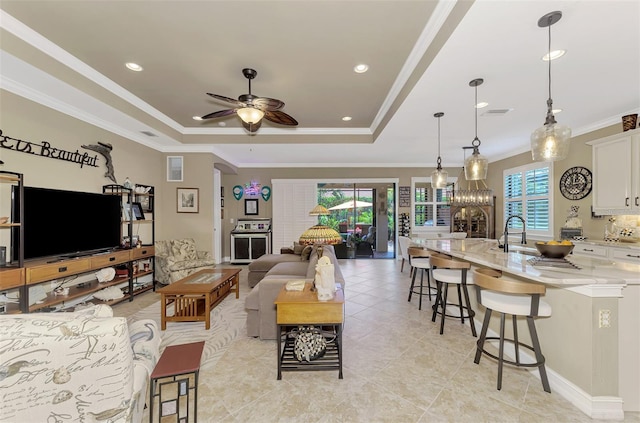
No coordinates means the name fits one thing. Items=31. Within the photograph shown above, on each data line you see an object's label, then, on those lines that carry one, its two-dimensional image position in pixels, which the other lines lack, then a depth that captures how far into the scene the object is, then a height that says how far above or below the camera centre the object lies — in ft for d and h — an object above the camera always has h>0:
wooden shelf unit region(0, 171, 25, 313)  8.22 -1.85
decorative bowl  7.03 -1.07
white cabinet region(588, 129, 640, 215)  11.59 +1.80
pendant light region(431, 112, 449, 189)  13.08 +1.68
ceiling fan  8.69 +3.63
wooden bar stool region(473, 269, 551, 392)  6.24 -2.36
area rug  8.66 -4.62
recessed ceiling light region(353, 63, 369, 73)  9.40 +5.33
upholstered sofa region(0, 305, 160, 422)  3.24 -2.10
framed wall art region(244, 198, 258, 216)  24.31 +0.30
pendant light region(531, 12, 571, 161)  6.78 +1.92
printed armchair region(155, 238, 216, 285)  14.79 -3.01
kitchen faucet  9.89 -1.33
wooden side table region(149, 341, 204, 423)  4.38 -2.72
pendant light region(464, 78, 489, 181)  10.36 +1.85
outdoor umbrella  30.35 +0.74
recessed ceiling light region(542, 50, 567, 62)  7.29 +4.54
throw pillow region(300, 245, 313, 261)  15.21 -2.53
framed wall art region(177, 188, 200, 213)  17.71 +0.73
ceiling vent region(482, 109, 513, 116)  11.69 +4.59
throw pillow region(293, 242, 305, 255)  17.30 -2.61
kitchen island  5.77 -2.96
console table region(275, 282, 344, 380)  6.88 -2.80
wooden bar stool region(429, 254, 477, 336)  9.26 -2.40
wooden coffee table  9.98 -3.50
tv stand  9.07 -2.44
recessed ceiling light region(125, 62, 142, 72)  9.50 +5.41
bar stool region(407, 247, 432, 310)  12.07 -2.39
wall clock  14.35 +1.65
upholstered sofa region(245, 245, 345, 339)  9.01 -3.42
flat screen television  9.39 -0.51
